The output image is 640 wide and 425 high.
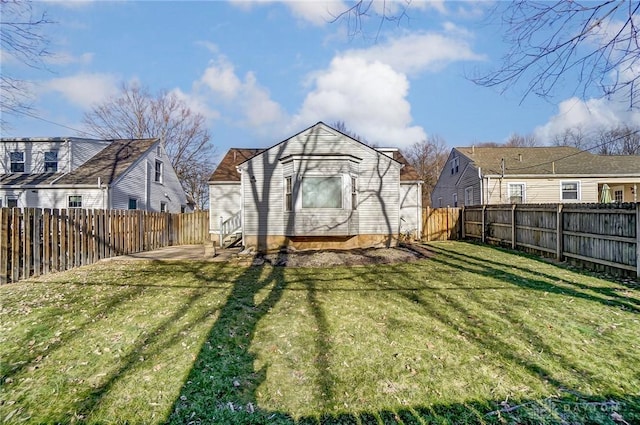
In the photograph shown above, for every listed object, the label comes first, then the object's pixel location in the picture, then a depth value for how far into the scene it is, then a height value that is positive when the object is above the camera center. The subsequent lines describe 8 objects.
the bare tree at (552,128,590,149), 30.92 +7.84
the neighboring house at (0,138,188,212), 17.31 +2.78
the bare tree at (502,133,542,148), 48.12 +11.00
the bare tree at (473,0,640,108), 2.97 +1.80
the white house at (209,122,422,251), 12.54 +0.87
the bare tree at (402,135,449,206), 42.44 +8.09
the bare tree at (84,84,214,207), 31.47 +8.63
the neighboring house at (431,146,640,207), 19.44 +2.08
